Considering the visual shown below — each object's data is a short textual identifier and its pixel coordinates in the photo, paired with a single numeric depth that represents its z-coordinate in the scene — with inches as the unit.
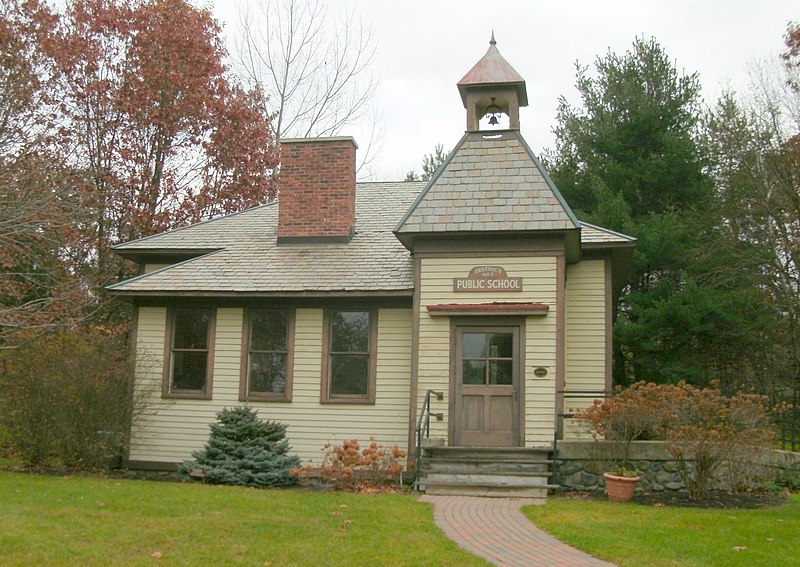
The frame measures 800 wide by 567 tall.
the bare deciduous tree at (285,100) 1171.0
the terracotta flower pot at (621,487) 448.8
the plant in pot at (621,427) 452.8
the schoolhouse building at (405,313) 526.9
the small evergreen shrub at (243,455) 507.2
